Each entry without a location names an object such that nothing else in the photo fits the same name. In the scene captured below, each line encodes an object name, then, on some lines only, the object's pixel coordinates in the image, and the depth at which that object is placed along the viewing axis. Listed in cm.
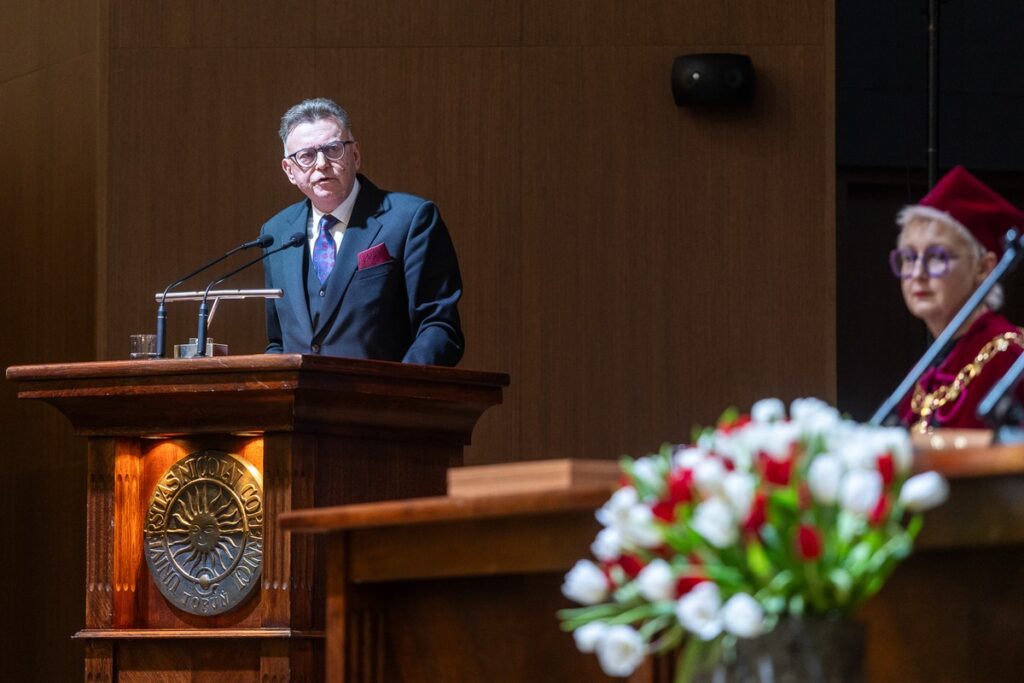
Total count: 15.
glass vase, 865
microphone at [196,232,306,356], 1154
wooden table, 1001
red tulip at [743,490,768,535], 835
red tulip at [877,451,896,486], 854
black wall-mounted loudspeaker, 1359
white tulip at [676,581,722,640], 824
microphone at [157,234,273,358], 1160
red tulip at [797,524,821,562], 831
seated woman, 1096
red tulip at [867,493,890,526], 831
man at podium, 1178
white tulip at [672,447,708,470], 872
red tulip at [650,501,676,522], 868
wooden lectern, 1127
